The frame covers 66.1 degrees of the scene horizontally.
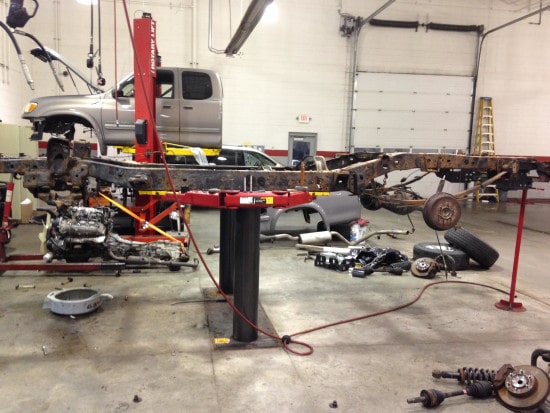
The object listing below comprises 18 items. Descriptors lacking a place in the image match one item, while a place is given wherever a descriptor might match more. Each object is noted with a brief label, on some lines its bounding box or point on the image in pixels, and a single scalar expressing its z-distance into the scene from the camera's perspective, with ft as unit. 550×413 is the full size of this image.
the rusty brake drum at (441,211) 11.04
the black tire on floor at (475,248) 17.87
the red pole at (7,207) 16.00
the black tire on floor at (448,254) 18.01
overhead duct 19.42
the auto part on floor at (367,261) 17.24
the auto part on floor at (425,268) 16.55
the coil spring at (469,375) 8.82
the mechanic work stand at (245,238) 8.87
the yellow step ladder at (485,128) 43.78
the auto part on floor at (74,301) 11.69
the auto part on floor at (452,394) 8.01
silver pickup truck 23.67
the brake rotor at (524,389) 7.89
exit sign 41.65
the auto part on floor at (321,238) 21.09
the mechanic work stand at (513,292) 13.26
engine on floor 14.76
